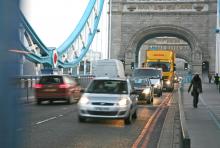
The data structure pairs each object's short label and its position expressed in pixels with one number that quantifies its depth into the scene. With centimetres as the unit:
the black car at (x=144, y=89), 2450
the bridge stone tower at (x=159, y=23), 7150
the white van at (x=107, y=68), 3562
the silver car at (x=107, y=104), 1349
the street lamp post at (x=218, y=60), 5449
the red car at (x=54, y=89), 2208
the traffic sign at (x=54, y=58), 4165
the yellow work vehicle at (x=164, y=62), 4247
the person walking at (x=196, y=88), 1989
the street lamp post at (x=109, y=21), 6598
